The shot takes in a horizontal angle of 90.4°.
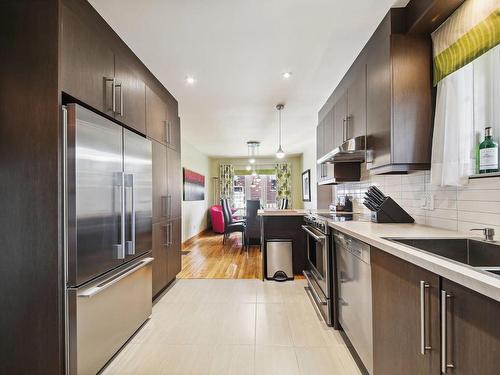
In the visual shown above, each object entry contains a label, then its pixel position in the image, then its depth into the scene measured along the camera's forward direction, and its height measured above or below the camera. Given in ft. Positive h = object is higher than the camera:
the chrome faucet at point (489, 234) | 4.01 -0.73
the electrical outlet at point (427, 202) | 5.97 -0.32
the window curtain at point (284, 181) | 27.89 +1.04
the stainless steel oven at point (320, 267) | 7.06 -2.46
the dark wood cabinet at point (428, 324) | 2.33 -1.59
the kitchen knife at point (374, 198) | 7.05 -0.25
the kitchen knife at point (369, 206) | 7.02 -0.48
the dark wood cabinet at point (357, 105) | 7.02 +2.55
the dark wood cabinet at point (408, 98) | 5.48 +2.01
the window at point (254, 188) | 28.78 +0.27
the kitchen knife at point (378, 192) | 7.19 -0.08
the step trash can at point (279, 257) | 10.97 -2.95
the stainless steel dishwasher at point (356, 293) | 4.70 -2.26
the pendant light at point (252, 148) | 20.37 +3.87
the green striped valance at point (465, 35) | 4.05 +2.78
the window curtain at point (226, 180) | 28.14 +1.22
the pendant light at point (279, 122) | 12.14 +4.11
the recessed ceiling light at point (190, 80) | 9.07 +4.15
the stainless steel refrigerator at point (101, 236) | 4.61 -0.97
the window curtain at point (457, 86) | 4.30 +2.05
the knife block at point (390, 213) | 6.76 -0.65
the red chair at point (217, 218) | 23.38 -2.59
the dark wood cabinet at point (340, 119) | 8.50 +2.57
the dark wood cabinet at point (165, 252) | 8.54 -2.33
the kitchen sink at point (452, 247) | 4.21 -1.01
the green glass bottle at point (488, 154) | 4.25 +0.61
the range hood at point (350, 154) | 6.98 +1.17
